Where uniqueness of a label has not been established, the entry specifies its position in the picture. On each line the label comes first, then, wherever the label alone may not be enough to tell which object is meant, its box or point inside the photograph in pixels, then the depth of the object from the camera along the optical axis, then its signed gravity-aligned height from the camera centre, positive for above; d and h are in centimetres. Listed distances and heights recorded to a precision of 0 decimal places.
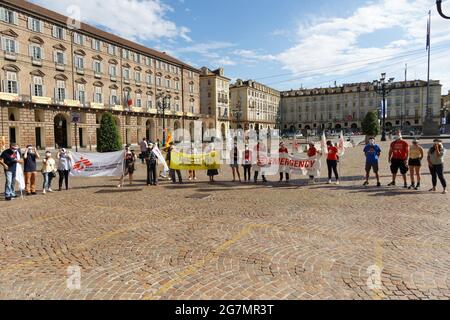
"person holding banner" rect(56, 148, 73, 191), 1168 -69
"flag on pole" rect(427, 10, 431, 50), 3557 +1290
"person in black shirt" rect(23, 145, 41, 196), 1066 -75
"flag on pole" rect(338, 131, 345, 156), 2218 -21
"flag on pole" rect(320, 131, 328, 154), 1452 -3
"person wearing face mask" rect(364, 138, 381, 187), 1126 -49
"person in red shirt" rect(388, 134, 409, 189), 1086 -49
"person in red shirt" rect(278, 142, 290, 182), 1306 -39
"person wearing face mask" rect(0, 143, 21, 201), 989 -57
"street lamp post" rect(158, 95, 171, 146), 5709 +818
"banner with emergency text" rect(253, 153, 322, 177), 1275 -87
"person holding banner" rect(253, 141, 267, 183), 1297 -59
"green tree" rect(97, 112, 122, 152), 2727 +94
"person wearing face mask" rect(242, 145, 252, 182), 1292 -61
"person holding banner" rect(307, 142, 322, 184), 1261 -60
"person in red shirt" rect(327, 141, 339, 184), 1173 -57
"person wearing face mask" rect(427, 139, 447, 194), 968 -61
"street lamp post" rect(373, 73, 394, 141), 3480 +725
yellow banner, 1330 -69
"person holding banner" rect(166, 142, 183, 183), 1340 -64
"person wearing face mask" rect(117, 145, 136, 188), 1248 -66
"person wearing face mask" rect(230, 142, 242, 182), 1298 -53
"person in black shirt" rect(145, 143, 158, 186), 1253 -75
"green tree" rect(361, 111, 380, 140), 4457 +266
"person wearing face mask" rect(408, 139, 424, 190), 1039 -58
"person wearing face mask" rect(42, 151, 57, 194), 1109 -86
